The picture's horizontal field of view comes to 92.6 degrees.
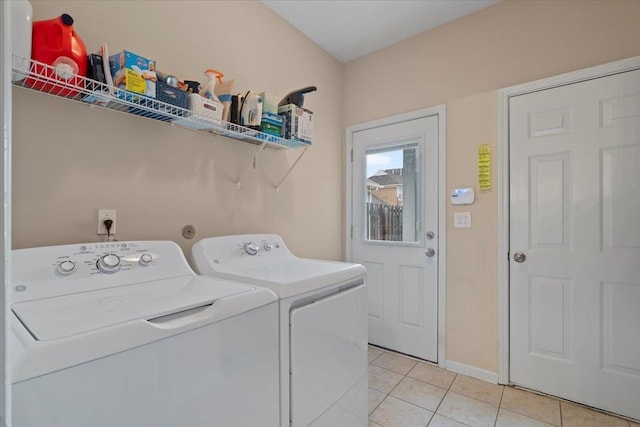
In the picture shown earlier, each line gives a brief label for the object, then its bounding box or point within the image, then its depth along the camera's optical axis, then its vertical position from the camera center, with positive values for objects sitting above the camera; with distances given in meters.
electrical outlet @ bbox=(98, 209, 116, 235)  1.34 -0.01
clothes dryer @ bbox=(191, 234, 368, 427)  1.16 -0.45
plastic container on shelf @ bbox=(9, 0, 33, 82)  0.97 +0.58
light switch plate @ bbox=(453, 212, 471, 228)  2.28 +0.00
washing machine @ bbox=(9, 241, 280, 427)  0.61 -0.30
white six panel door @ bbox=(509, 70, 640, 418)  1.77 -0.13
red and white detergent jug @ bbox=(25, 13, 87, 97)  1.05 +0.57
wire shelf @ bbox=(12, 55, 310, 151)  1.04 +0.48
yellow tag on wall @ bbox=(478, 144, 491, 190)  2.20 +0.39
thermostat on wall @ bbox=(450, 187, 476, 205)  2.27 +0.18
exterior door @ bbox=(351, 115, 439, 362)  2.48 -0.09
